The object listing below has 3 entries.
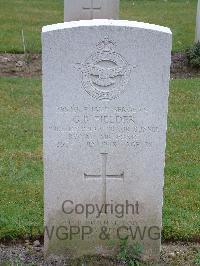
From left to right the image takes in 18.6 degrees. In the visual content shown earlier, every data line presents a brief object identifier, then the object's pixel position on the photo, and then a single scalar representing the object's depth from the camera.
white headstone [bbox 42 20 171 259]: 4.00
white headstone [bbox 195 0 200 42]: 10.40
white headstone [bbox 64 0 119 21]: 10.16
